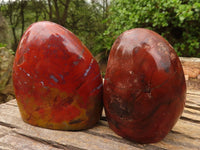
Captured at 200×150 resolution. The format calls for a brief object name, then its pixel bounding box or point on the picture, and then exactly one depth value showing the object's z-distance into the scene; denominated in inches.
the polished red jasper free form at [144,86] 6.7
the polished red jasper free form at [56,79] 7.8
